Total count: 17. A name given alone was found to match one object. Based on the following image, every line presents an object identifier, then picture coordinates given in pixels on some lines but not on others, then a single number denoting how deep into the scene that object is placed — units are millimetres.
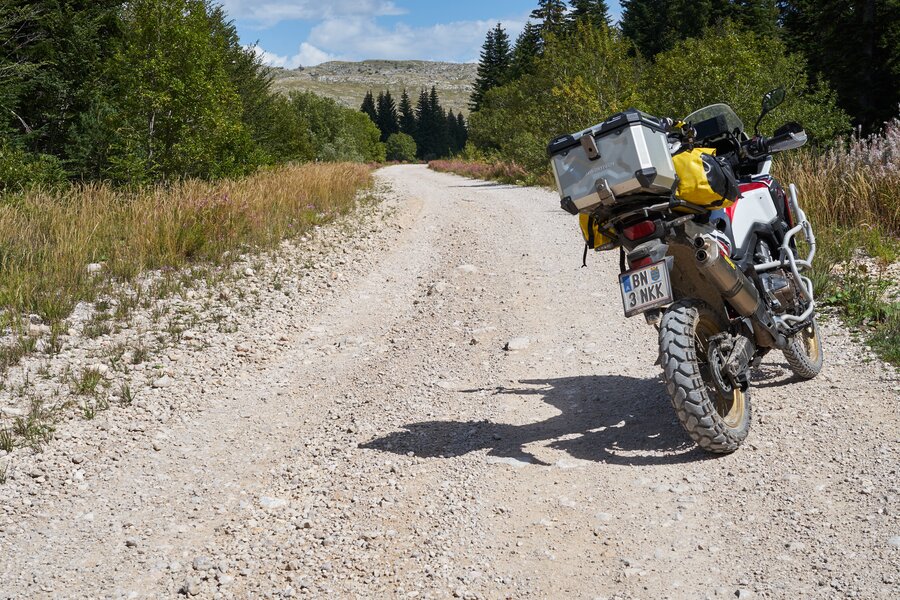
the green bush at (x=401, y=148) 115062
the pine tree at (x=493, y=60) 70688
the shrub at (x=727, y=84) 16562
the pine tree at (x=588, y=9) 52781
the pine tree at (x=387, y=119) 136625
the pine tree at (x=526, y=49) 60219
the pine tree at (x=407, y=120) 132625
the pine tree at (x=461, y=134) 134625
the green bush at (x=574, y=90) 23016
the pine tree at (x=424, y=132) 130125
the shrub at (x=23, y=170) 12695
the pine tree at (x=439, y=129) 129000
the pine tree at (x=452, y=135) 130125
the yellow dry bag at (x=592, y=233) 3691
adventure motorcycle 3324
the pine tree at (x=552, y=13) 51625
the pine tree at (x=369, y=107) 139625
